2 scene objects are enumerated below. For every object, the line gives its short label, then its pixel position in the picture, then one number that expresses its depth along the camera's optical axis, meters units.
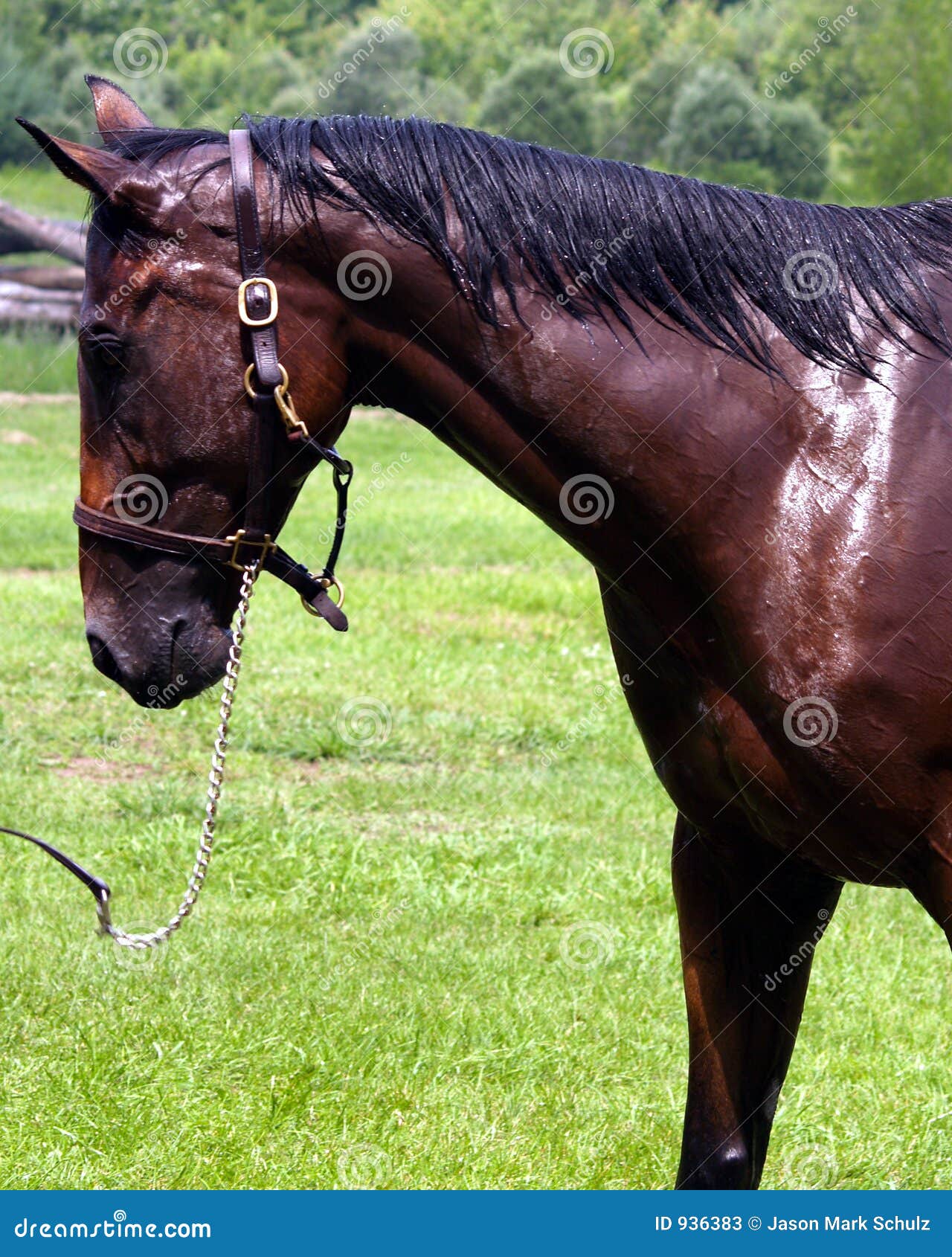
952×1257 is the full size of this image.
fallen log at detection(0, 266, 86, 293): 21.75
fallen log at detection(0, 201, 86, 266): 21.05
